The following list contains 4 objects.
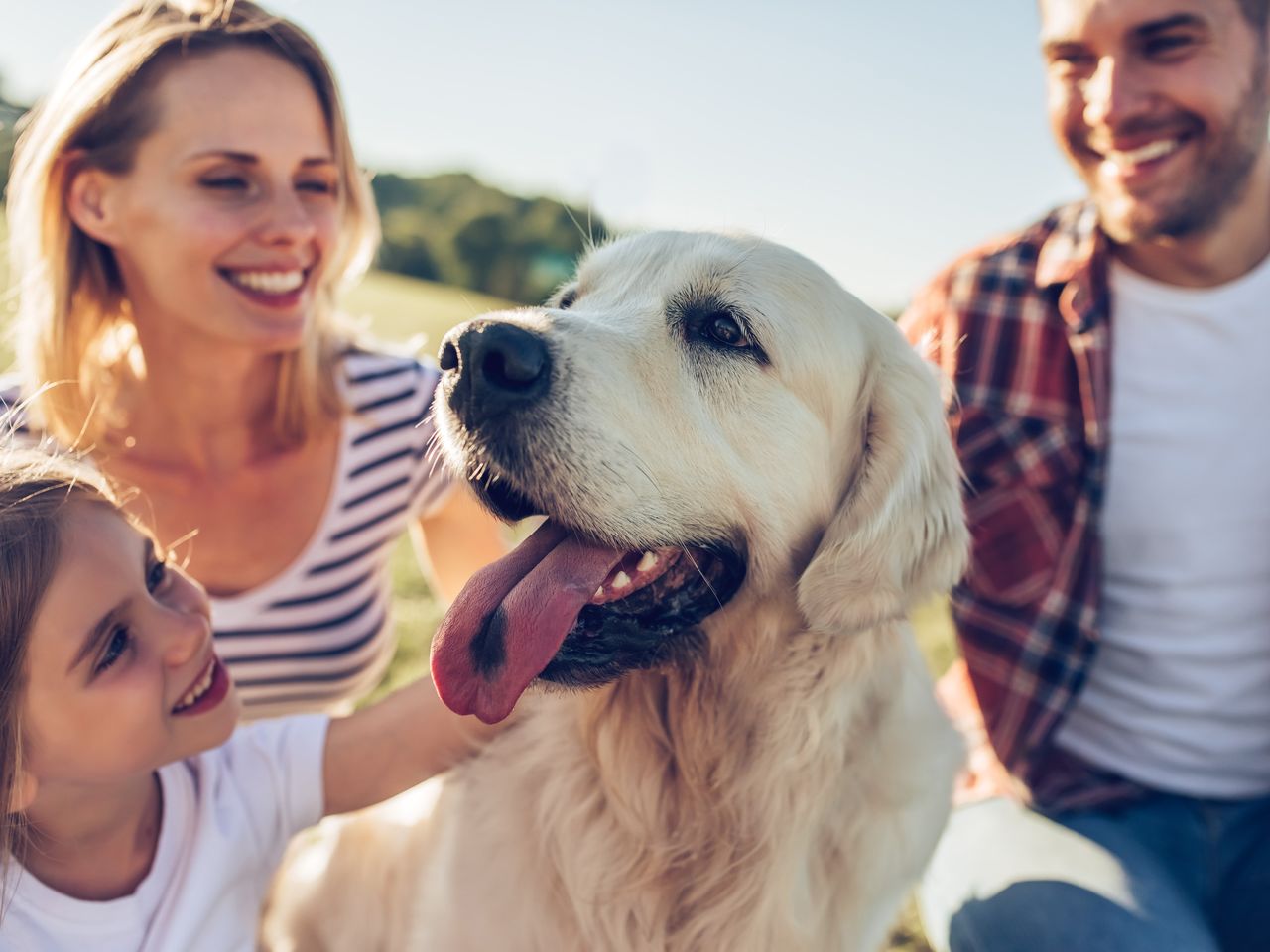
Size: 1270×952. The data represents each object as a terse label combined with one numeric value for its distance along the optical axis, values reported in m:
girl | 0.62
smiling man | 0.82
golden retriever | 0.61
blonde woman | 0.82
